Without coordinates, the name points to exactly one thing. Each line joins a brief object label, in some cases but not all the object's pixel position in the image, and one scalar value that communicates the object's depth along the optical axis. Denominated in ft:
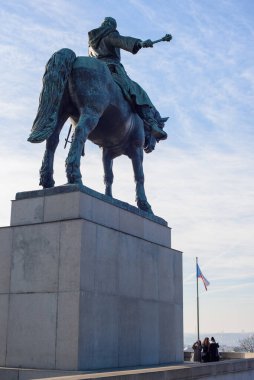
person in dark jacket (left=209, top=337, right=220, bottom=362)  51.87
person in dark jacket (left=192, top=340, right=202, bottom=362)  60.75
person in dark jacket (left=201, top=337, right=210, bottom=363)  51.90
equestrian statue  37.27
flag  117.70
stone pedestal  32.73
